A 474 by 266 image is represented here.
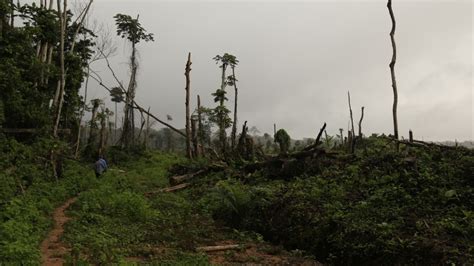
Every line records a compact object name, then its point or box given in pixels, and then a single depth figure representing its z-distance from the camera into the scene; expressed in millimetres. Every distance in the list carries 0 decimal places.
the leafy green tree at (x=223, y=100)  36250
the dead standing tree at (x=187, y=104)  27272
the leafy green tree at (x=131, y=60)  33250
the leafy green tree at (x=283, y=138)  21047
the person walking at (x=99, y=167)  18516
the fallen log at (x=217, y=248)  8352
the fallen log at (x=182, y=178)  18253
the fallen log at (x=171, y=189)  15857
